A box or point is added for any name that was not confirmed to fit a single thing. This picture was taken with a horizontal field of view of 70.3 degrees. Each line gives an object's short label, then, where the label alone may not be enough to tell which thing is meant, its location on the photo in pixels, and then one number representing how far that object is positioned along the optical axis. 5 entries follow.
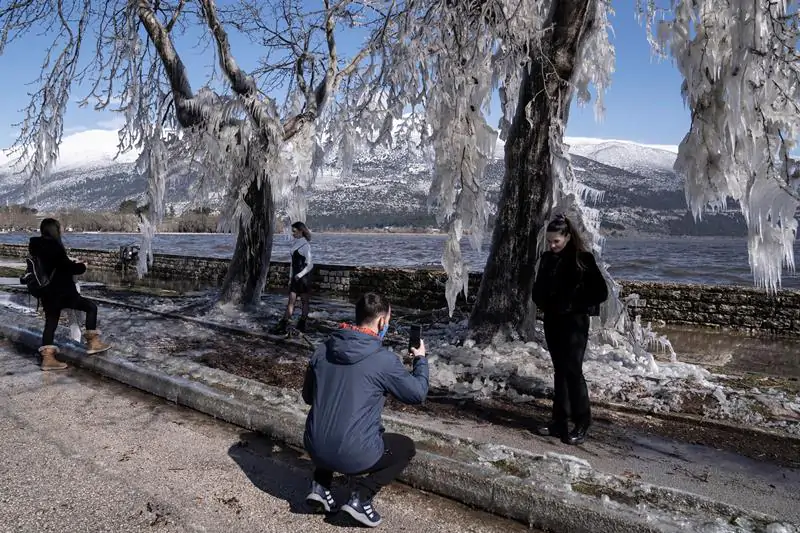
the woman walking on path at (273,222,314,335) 9.10
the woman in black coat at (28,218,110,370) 6.00
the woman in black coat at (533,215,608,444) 4.20
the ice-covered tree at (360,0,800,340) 5.12
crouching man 2.94
